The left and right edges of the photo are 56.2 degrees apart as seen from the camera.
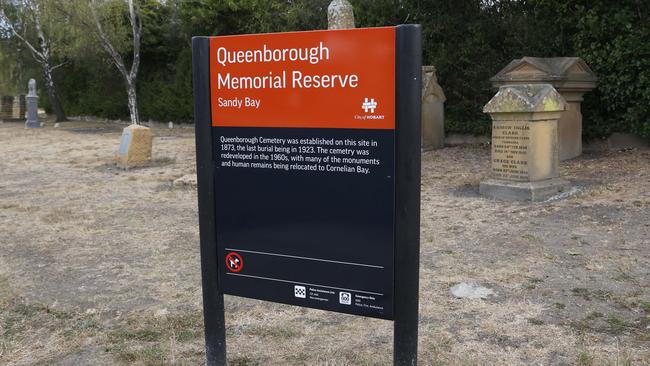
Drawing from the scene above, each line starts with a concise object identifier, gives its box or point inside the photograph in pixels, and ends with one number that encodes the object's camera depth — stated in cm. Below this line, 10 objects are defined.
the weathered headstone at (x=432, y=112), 1267
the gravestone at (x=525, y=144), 766
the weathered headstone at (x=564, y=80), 997
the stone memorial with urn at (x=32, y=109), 2525
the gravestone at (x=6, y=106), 3305
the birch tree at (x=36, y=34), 2600
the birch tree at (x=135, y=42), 2044
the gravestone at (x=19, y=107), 3300
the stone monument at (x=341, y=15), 1093
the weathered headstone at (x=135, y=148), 1184
